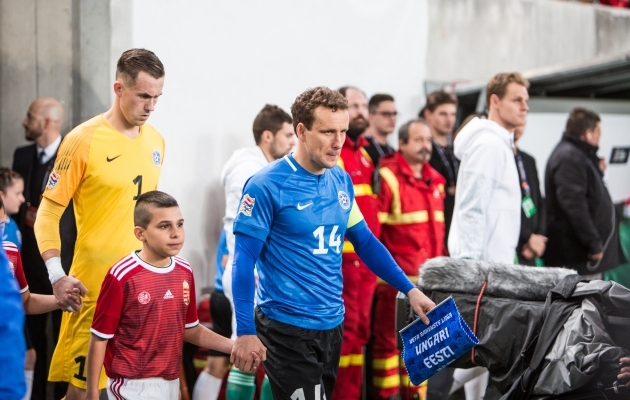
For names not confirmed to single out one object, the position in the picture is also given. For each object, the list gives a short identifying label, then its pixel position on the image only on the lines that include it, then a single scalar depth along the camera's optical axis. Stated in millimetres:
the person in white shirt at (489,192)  10875
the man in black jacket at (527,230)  11508
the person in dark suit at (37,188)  11836
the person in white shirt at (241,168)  11672
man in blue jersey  7754
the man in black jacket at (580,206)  14117
